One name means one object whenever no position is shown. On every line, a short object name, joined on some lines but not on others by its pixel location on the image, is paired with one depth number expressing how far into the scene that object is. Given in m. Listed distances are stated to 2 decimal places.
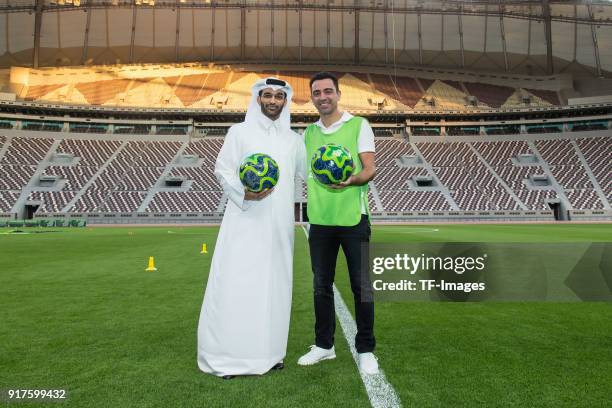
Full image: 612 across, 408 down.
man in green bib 3.42
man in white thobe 3.19
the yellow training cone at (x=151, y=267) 8.79
